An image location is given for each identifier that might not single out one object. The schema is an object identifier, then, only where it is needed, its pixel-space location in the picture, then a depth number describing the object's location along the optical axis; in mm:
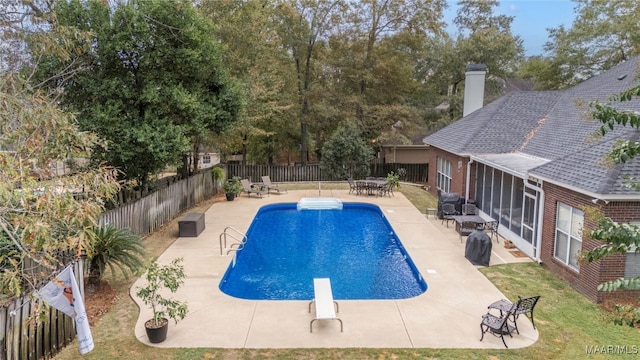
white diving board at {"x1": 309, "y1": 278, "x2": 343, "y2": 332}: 7641
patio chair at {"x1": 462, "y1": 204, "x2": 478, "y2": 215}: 16188
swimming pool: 10445
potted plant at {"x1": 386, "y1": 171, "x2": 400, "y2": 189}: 22083
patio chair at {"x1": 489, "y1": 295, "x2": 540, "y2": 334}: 7450
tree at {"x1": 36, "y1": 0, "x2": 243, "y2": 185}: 12625
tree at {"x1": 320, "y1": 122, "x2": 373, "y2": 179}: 24781
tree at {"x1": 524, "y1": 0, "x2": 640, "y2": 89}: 23609
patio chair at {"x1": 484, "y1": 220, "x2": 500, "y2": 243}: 13883
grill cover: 11367
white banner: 6270
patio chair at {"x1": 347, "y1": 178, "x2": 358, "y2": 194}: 22625
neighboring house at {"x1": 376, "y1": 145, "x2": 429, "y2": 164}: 31469
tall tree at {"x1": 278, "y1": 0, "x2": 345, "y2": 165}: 27094
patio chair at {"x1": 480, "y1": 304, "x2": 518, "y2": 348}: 7336
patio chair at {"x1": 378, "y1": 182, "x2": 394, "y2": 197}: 21750
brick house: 9078
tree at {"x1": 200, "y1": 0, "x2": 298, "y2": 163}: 21219
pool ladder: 12836
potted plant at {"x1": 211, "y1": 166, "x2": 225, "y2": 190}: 22109
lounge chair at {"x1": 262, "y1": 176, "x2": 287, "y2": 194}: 22491
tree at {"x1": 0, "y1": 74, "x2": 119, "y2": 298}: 4238
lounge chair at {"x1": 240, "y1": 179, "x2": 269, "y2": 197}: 21812
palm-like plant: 9023
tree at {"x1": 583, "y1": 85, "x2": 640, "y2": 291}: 3602
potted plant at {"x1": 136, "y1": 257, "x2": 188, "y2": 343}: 7176
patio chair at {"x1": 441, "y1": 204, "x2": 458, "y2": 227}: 16188
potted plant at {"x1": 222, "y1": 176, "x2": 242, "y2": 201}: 20641
